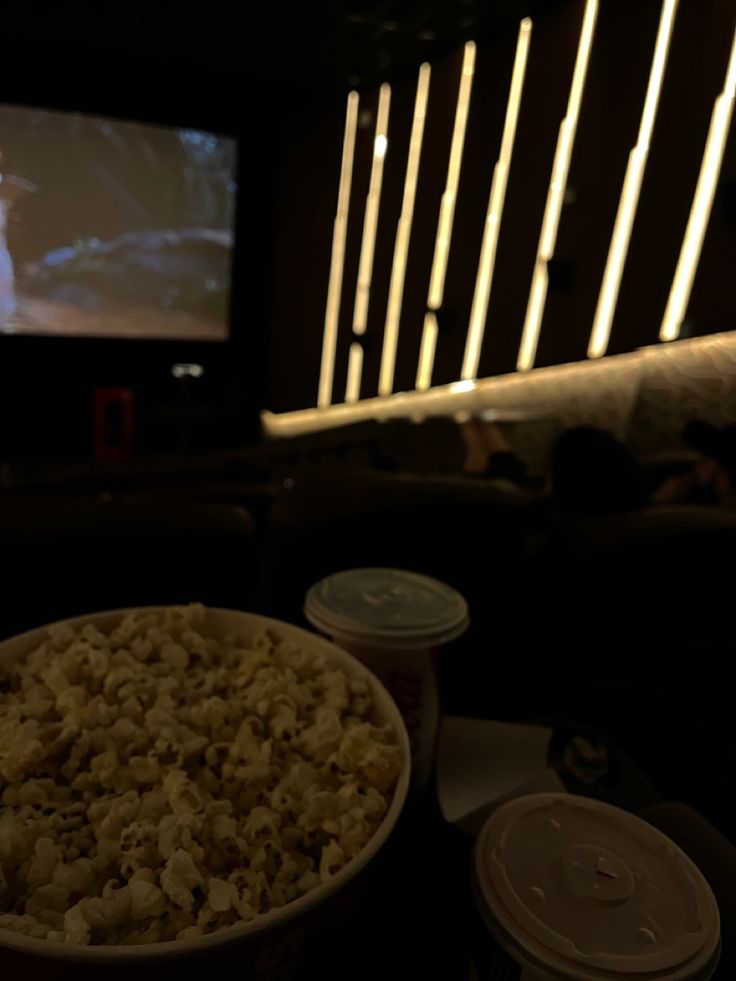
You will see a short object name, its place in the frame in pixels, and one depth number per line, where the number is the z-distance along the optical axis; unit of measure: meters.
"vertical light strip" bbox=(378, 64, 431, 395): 3.99
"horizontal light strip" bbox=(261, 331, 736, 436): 1.80
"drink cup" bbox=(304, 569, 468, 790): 0.63
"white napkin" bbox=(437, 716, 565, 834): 0.60
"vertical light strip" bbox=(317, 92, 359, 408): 4.56
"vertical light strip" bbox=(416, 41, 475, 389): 3.65
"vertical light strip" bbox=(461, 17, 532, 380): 3.28
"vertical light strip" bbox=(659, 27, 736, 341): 2.19
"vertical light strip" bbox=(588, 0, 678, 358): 2.52
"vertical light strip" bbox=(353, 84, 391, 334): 4.30
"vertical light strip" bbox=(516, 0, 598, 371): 2.90
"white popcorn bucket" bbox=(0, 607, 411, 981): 0.35
